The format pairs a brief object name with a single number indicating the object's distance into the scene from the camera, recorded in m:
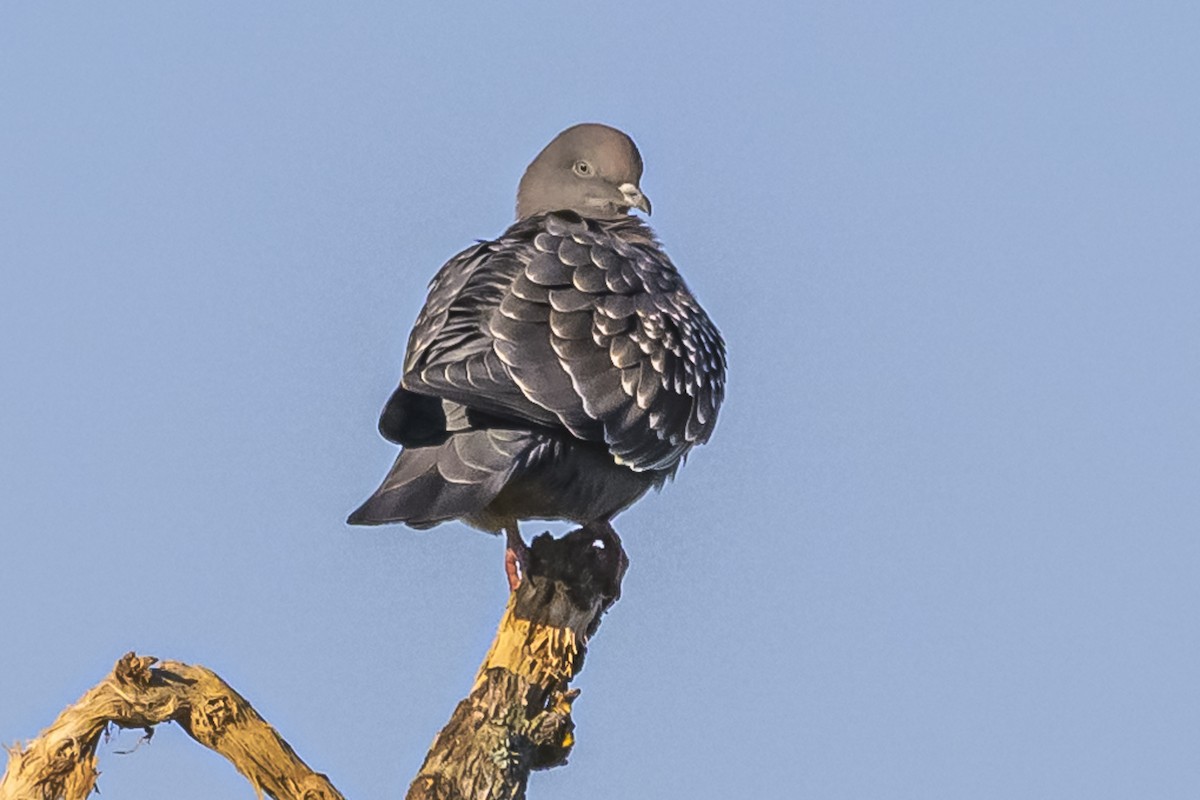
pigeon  13.53
